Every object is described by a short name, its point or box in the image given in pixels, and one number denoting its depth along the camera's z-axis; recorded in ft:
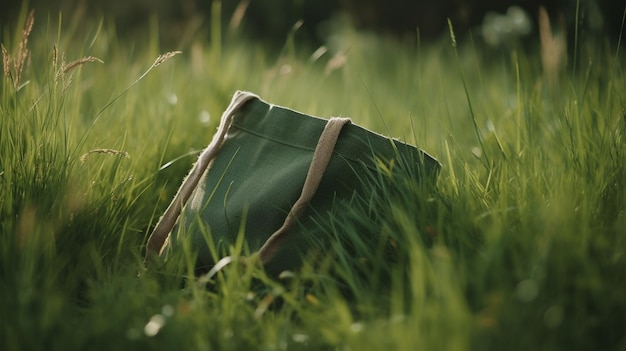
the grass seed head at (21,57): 6.28
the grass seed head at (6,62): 6.26
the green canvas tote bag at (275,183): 6.08
